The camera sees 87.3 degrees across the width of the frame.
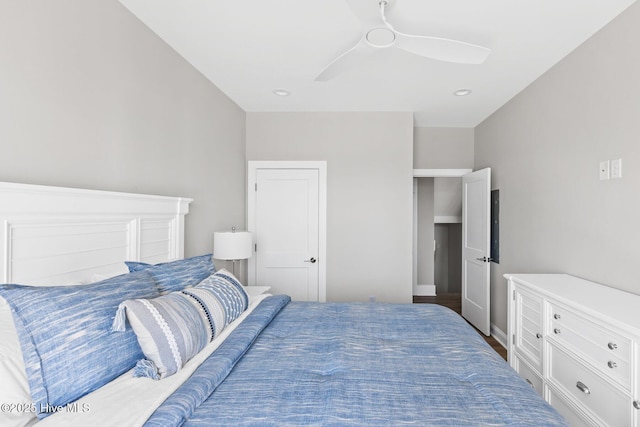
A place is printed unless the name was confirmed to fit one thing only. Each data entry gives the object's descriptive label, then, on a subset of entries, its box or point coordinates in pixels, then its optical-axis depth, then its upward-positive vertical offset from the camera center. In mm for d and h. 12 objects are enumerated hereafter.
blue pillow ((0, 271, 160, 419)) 955 -384
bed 979 -548
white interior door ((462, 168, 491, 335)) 3713 -331
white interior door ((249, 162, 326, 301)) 3930 -142
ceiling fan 1711 +967
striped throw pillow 1186 -426
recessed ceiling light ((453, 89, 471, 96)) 3163 +1221
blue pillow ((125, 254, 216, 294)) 1622 -287
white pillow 912 -478
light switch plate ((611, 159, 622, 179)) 1979 +317
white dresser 1467 -660
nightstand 2633 -591
